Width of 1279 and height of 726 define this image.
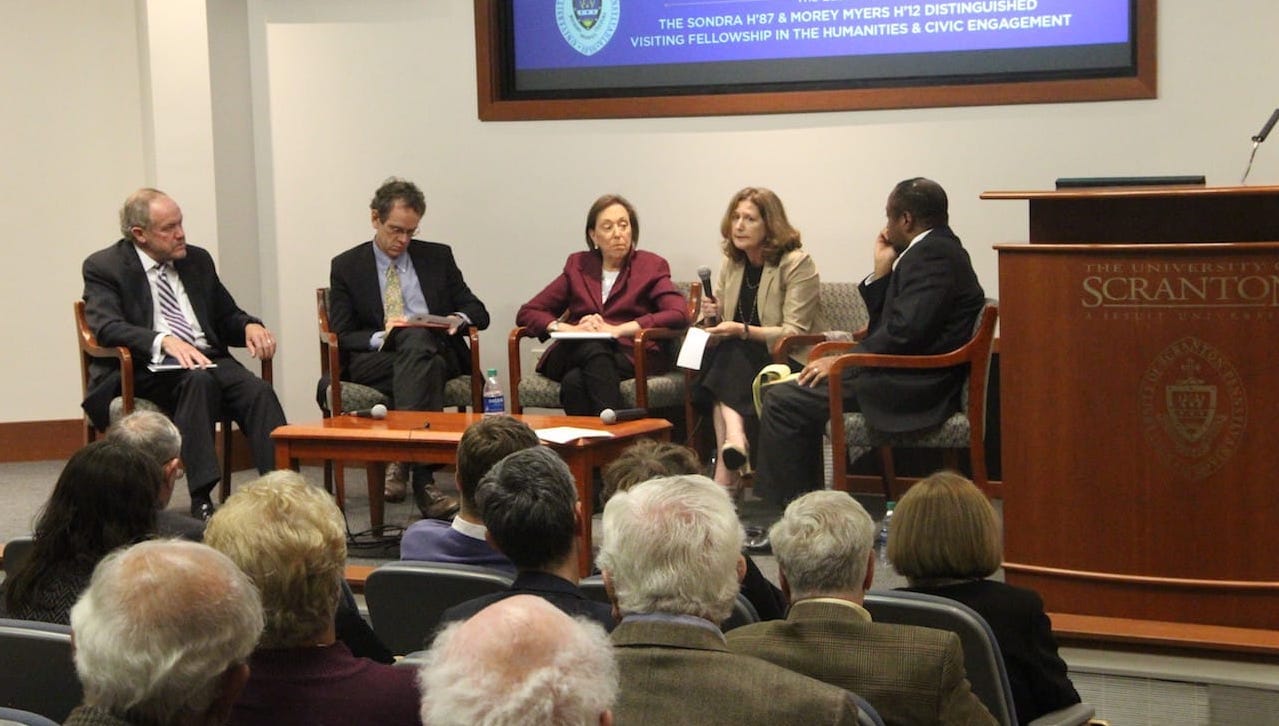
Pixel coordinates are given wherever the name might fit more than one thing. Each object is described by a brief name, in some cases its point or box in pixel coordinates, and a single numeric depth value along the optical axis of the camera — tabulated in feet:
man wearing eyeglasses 20.24
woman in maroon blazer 20.13
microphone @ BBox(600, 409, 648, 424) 16.76
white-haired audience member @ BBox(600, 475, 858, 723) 6.41
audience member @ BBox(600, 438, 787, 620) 9.73
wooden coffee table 16.14
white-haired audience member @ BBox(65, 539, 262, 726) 5.60
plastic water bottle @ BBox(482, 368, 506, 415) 18.76
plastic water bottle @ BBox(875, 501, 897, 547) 17.21
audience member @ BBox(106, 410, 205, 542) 11.94
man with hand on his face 17.07
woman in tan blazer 19.83
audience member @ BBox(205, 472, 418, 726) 6.73
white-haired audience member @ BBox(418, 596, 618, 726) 4.74
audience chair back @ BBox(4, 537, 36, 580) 10.39
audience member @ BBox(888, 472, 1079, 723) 8.93
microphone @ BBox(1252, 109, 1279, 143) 15.66
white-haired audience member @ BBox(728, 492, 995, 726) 7.35
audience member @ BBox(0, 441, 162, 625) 9.00
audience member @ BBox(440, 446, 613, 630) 8.55
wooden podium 11.97
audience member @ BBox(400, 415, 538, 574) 11.03
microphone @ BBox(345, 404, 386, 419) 17.88
